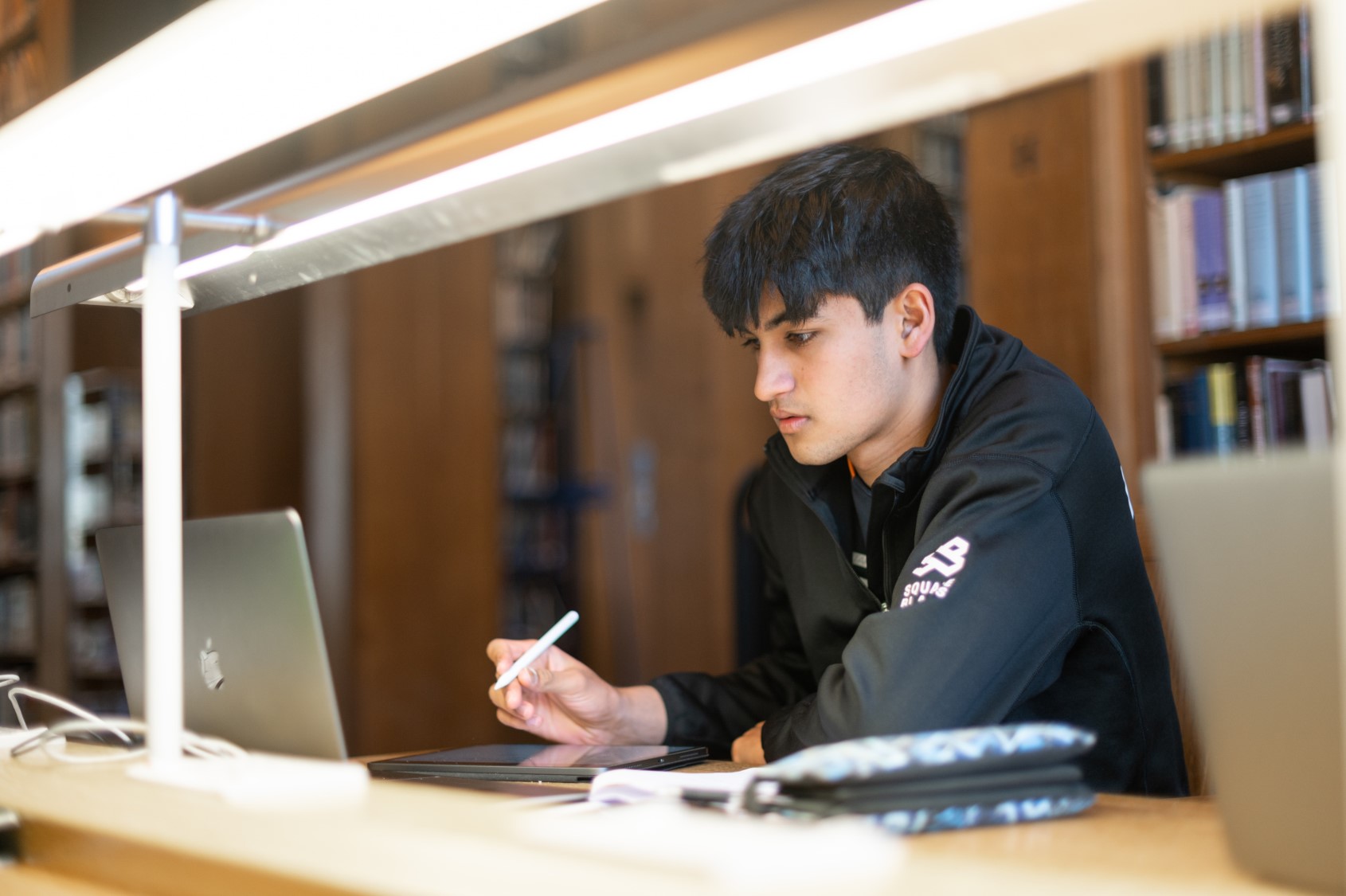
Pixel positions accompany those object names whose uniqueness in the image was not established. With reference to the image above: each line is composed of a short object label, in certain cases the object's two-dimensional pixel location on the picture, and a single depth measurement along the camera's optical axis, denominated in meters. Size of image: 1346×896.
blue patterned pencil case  0.82
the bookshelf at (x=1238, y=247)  2.38
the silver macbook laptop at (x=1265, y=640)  0.61
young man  1.16
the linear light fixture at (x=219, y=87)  0.97
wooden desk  0.63
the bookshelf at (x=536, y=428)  5.89
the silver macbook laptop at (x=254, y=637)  1.12
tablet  1.20
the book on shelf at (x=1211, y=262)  2.49
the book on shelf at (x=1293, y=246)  2.37
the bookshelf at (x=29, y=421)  4.04
